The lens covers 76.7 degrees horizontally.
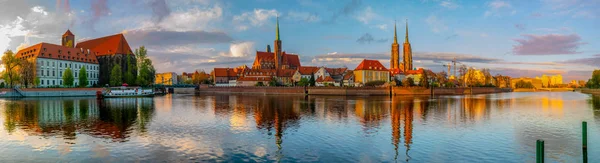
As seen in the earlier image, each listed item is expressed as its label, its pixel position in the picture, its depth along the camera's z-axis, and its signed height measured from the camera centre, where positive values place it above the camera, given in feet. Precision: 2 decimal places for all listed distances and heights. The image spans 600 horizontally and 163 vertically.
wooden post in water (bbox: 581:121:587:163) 52.04 -8.80
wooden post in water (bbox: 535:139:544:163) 37.70 -7.43
